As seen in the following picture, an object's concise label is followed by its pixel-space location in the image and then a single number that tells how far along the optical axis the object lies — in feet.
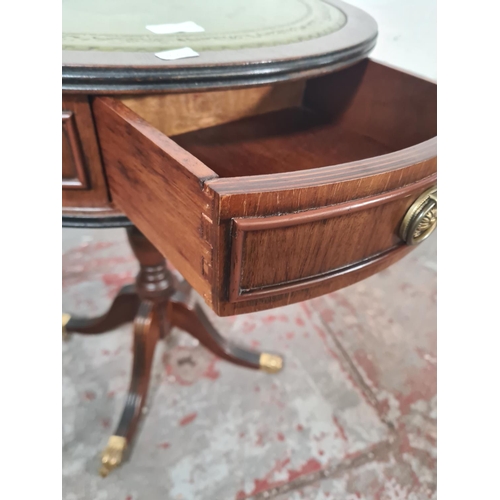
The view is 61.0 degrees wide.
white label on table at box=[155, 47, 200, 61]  1.56
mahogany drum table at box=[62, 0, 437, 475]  1.20
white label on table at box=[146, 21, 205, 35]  1.87
